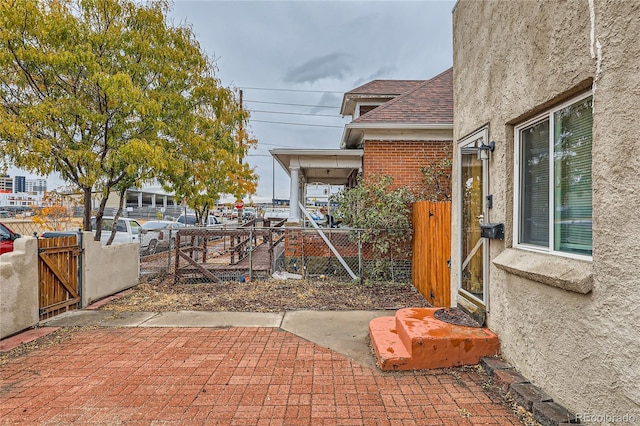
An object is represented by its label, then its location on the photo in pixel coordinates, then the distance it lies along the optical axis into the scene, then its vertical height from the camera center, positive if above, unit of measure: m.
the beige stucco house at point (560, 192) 2.26 +0.18
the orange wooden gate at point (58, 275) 5.52 -1.10
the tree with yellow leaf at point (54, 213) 16.25 -0.17
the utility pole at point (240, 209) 17.17 +0.08
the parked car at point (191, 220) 23.05 -0.63
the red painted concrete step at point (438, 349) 3.77 -1.49
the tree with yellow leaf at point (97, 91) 6.74 +2.58
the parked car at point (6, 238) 8.22 -0.70
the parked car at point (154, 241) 13.01 -1.20
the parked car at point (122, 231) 12.16 -0.75
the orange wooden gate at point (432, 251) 5.97 -0.74
